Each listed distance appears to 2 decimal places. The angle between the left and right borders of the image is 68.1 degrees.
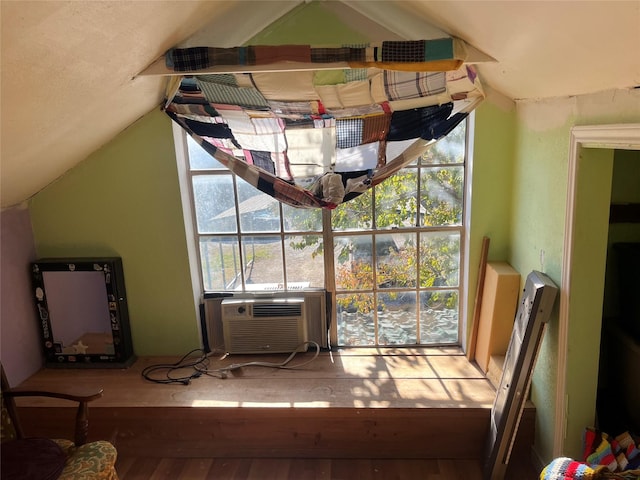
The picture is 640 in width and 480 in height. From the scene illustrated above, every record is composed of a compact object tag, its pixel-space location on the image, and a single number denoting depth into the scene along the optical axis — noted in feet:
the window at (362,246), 9.59
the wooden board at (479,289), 9.23
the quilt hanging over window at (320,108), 6.32
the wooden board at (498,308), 8.46
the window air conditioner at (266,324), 9.77
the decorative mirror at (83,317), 9.57
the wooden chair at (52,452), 5.75
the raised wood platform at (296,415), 8.18
